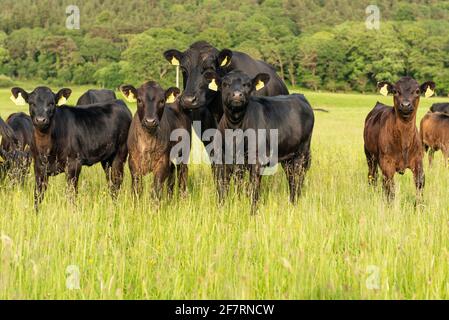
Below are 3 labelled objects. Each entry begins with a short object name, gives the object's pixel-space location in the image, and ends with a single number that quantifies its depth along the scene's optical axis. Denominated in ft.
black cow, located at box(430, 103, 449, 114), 52.75
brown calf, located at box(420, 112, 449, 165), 41.04
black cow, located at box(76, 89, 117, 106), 36.65
